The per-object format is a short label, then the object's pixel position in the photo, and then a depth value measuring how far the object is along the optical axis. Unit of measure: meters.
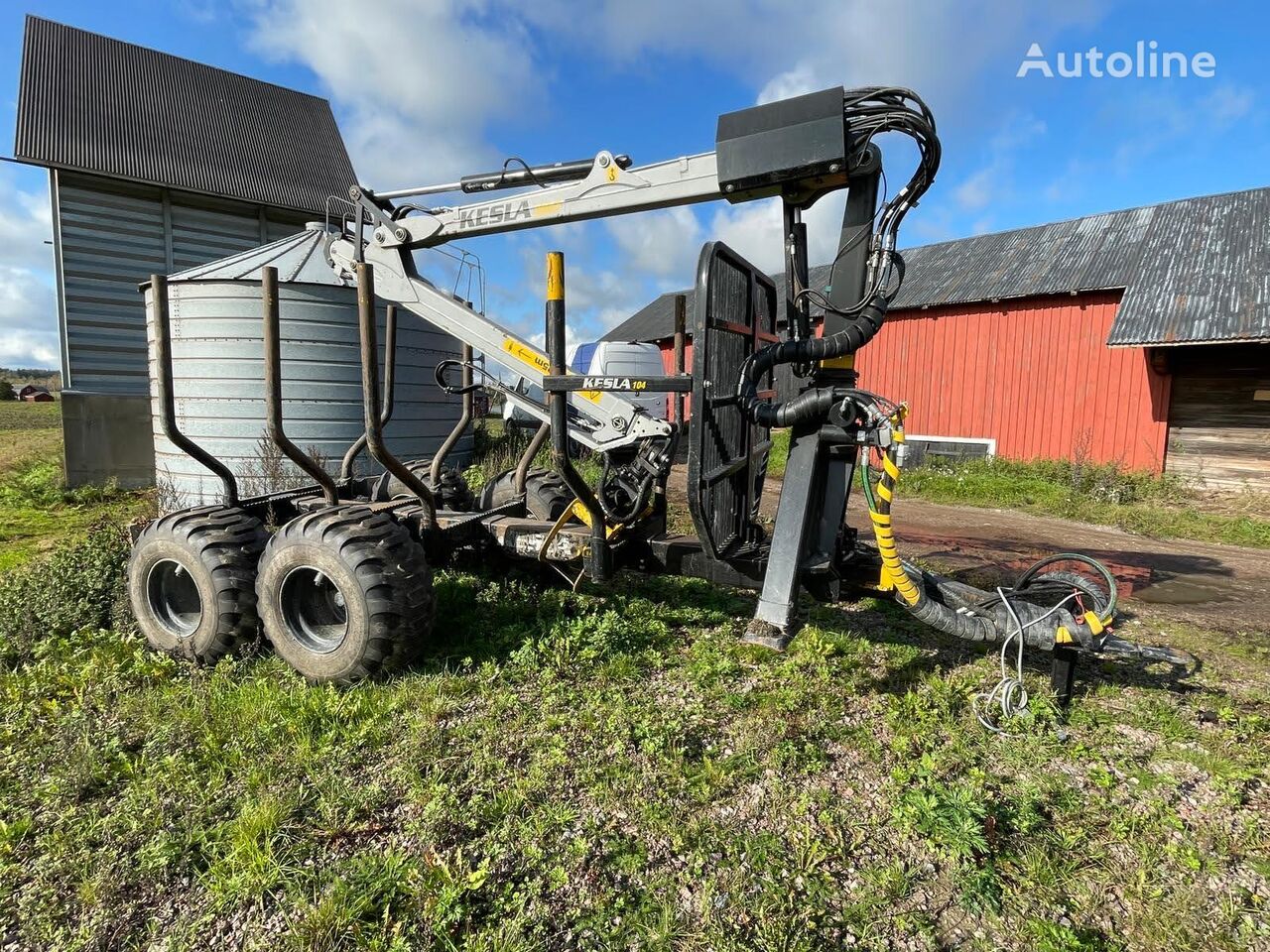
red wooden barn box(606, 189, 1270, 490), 11.41
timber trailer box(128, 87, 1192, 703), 3.52
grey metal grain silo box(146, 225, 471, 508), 8.62
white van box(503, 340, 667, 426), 14.60
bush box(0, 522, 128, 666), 4.40
